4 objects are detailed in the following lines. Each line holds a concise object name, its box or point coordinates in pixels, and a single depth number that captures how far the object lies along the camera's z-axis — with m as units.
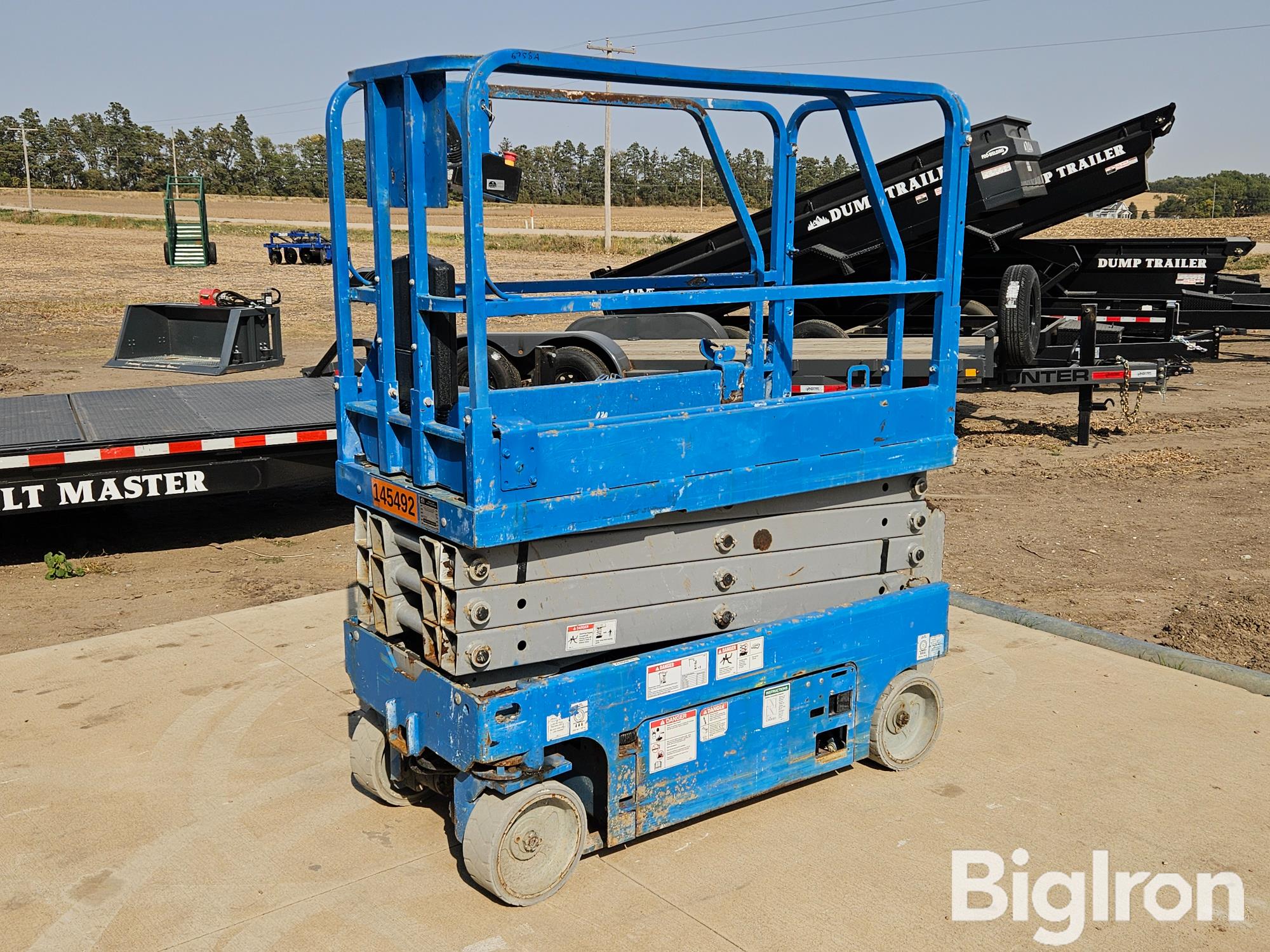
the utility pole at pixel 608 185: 36.50
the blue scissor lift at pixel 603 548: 3.46
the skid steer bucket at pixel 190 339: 14.20
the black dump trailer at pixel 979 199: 11.66
